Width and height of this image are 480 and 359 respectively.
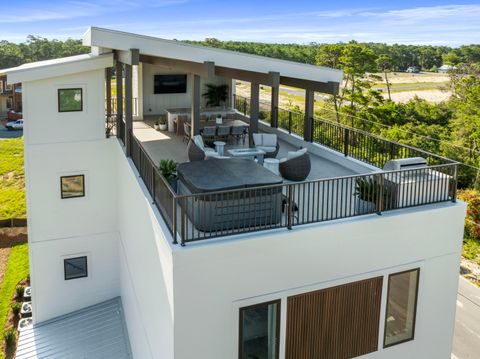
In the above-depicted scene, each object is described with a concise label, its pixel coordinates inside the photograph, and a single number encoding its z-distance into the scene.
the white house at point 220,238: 7.49
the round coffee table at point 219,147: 12.37
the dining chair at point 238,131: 14.27
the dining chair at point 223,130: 13.93
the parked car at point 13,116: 57.28
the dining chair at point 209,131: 13.77
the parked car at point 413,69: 101.88
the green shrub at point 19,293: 18.52
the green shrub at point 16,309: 17.05
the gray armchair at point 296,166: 10.45
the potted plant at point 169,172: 9.67
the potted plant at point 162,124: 16.50
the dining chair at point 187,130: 14.22
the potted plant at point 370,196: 8.47
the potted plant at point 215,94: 19.22
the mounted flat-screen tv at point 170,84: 18.62
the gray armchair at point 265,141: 12.70
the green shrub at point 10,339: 15.26
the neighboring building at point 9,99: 61.09
